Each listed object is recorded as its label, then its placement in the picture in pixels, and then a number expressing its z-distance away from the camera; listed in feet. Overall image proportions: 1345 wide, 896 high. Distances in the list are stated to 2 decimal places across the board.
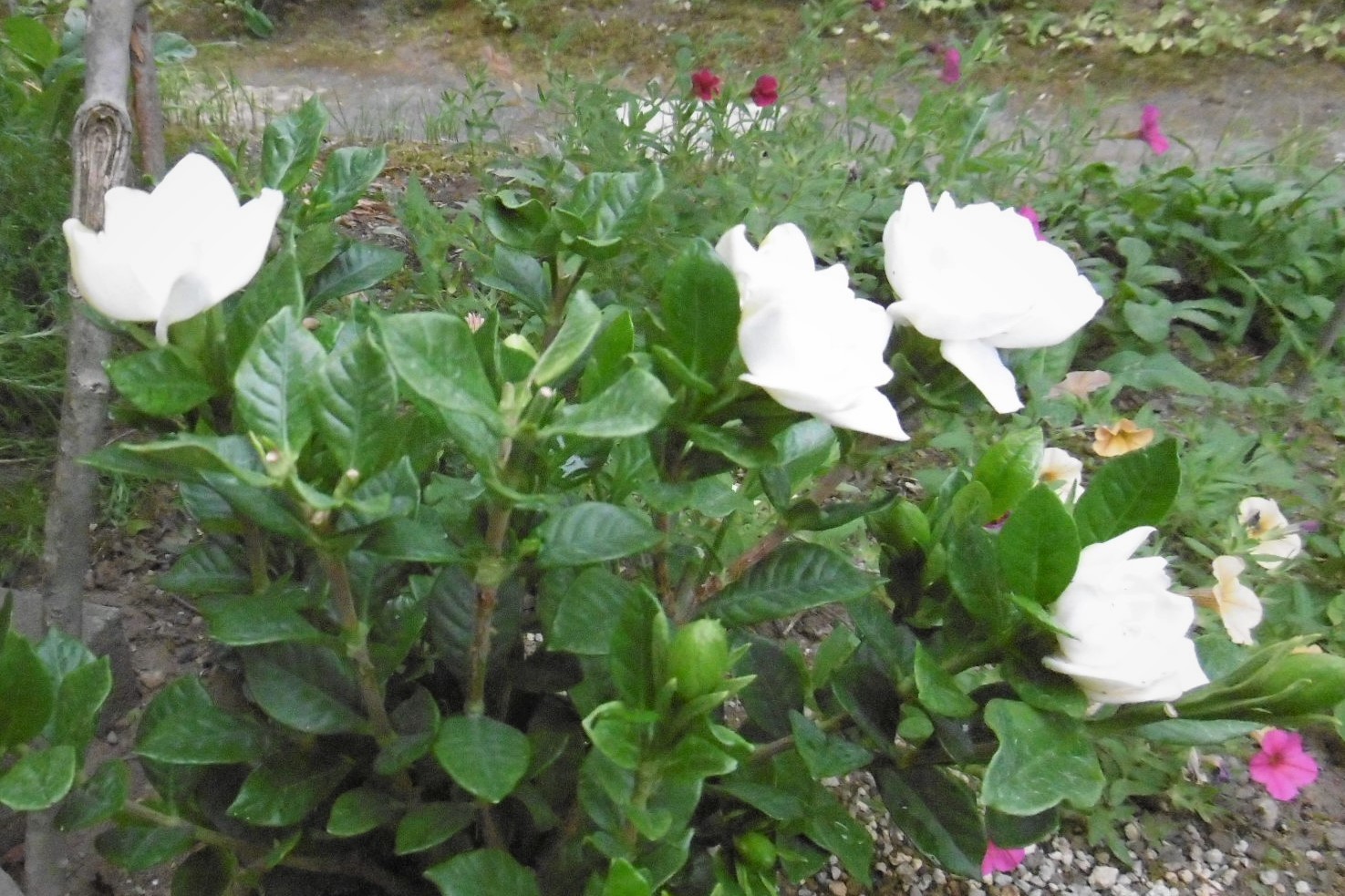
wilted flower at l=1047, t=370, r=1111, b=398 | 6.28
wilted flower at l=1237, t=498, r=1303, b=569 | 5.22
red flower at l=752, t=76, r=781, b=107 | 6.48
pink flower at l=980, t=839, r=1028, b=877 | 3.74
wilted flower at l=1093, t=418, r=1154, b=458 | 5.66
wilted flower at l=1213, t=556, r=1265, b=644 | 4.60
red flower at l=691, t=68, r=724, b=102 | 6.39
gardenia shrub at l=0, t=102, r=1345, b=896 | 1.70
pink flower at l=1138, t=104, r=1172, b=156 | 7.59
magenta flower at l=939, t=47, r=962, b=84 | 7.72
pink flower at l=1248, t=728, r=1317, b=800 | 4.32
